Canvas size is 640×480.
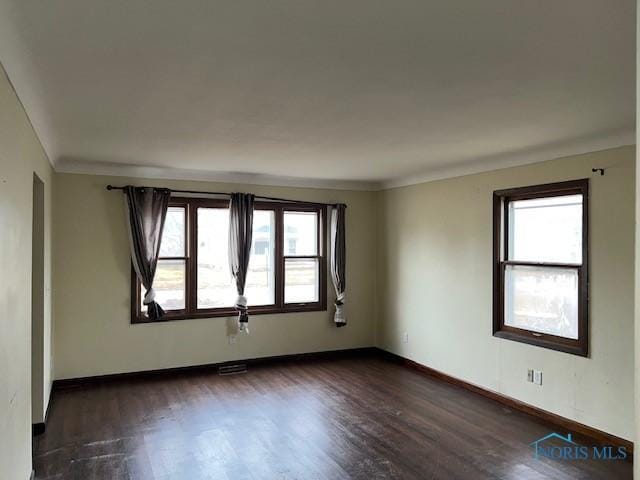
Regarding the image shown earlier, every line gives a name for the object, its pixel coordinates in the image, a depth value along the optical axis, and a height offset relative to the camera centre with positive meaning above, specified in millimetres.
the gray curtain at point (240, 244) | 5953 -45
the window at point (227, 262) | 5766 -284
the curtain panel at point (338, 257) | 6590 -225
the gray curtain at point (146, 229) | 5402 +124
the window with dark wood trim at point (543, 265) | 4146 -223
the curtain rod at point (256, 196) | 5406 +574
